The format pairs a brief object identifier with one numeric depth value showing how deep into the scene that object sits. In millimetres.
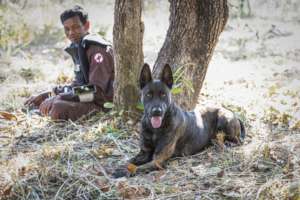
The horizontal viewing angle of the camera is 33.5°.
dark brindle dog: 4527
